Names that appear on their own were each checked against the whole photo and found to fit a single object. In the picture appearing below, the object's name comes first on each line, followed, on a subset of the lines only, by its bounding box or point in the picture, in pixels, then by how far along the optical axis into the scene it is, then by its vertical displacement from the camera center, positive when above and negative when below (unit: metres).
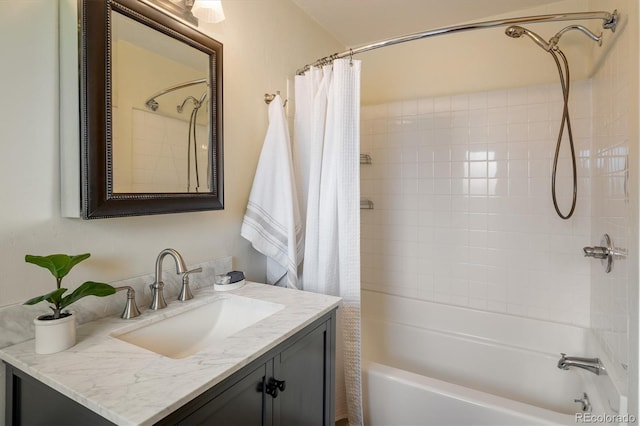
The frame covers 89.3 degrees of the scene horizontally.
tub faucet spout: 1.46 -0.72
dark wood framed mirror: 0.96 +0.34
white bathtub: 1.38 -0.87
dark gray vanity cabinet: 0.74 -0.50
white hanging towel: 1.57 +0.02
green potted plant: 0.82 -0.27
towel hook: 1.71 +0.59
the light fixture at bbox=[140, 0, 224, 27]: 1.26 +0.78
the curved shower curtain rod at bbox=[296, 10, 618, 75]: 1.36 +0.82
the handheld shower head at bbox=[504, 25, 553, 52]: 1.58 +0.87
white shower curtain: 1.53 -0.01
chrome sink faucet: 1.14 -0.28
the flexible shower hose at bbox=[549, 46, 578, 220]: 1.77 +0.33
